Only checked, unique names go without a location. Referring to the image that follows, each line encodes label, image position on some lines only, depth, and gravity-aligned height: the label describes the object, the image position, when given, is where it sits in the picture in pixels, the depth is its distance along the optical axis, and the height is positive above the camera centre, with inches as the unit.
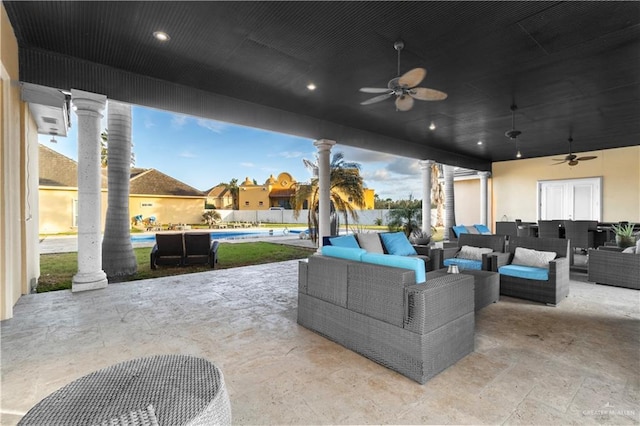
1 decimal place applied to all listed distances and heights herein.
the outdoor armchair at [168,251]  261.9 -35.8
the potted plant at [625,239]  218.8 -21.2
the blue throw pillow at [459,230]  277.0 -18.5
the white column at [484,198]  495.8 +19.5
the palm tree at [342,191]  393.4 +24.8
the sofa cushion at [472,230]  297.7 -19.9
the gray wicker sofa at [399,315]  87.6 -33.7
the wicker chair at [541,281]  158.1 -37.5
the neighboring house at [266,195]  1019.9 +50.8
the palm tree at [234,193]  1053.2 +60.0
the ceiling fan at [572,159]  325.7 +55.8
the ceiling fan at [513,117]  245.9 +83.9
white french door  414.6 +15.7
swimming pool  534.0 -48.0
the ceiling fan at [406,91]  141.7 +59.7
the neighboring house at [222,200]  1043.9 +35.1
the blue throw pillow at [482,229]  309.0 -19.9
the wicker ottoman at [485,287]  146.7 -38.9
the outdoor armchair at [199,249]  268.8 -35.0
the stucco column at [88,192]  184.4 +11.2
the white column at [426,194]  394.7 +20.7
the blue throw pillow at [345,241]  177.2 -18.6
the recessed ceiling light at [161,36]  147.3 +86.2
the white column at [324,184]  299.7 +25.6
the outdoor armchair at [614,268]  189.3 -37.9
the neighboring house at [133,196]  508.4 +27.7
